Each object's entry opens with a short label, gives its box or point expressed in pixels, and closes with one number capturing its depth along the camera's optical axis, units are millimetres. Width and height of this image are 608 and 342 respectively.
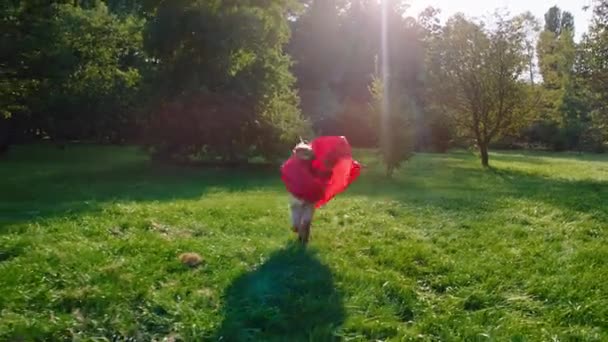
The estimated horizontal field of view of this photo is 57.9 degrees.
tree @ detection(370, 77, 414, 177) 17703
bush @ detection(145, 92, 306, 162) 19734
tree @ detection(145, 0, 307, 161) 19469
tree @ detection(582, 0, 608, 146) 18078
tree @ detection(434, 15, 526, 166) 22750
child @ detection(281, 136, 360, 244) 6465
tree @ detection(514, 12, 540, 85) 23016
